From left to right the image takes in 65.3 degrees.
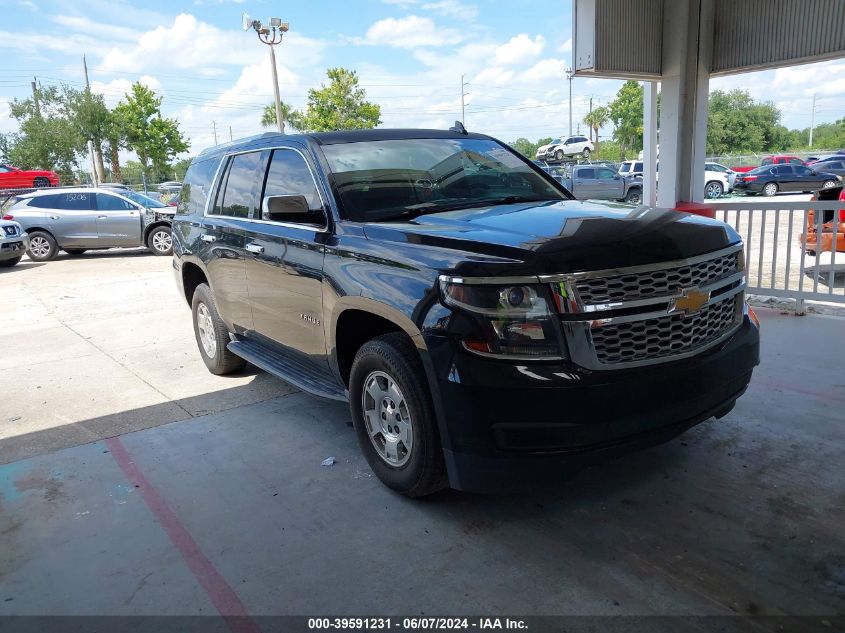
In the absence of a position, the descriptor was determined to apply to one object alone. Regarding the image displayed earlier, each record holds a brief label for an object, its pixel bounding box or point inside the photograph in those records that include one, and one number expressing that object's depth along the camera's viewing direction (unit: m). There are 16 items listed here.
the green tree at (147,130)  44.03
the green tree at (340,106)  45.06
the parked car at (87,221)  16.28
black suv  2.79
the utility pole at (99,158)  43.75
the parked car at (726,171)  33.06
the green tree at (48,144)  44.78
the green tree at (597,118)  88.84
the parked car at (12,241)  14.75
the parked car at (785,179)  31.19
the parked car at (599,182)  27.12
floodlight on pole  22.31
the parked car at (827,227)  7.38
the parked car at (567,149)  46.94
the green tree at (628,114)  61.94
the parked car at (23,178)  30.61
